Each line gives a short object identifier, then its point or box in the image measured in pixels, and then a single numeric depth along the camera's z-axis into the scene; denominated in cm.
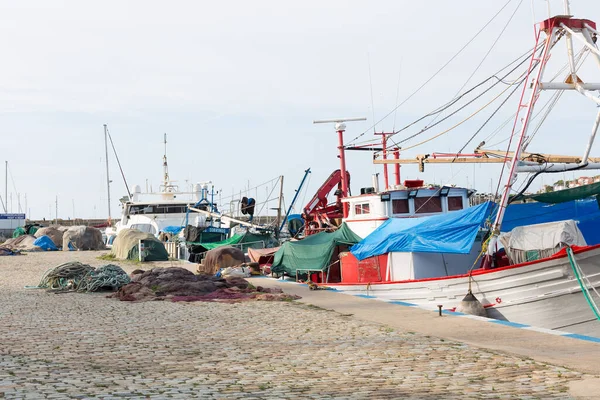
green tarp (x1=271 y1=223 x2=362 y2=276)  2111
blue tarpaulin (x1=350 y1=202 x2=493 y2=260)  1612
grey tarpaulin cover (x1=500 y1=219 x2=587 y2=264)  1385
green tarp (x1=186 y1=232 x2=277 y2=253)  3275
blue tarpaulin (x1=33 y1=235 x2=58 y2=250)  5300
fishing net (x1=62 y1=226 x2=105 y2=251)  5378
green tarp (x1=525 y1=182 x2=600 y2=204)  1623
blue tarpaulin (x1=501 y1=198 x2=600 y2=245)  1652
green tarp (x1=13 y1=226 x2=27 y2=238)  7105
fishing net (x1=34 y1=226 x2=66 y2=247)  5700
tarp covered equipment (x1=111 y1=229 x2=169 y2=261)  3550
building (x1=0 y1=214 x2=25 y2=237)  8434
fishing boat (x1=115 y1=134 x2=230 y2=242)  4766
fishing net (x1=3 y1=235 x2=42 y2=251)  5247
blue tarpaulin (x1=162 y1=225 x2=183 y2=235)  4627
